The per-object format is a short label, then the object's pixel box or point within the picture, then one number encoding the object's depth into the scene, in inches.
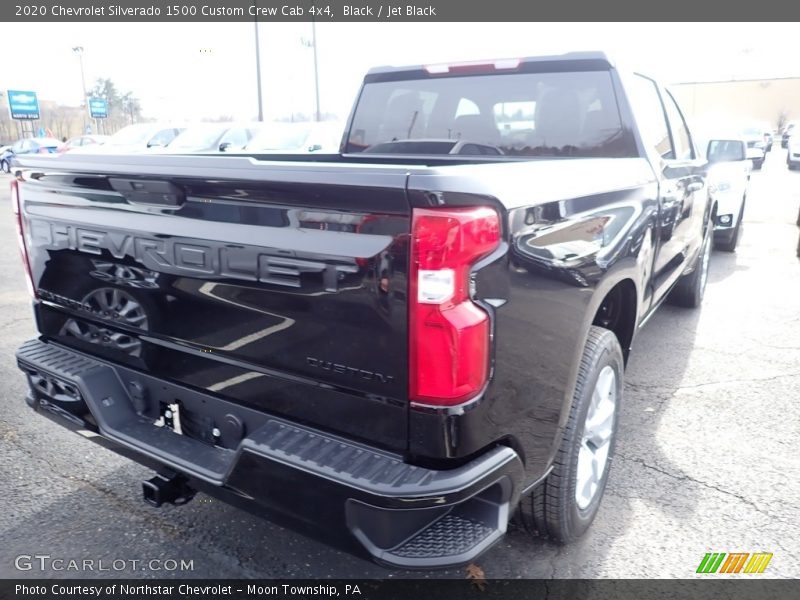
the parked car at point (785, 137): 1782.9
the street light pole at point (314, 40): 1112.8
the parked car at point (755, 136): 1164.0
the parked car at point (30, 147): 1053.2
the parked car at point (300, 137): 528.4
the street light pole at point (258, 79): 956.3
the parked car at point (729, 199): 313.0
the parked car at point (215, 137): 598.5
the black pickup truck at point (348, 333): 67.6
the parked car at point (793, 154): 1041.7
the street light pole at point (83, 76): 2377.0
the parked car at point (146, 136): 708.7
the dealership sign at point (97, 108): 2140.7
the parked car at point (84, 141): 1002.8
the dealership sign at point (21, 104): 1823.3
